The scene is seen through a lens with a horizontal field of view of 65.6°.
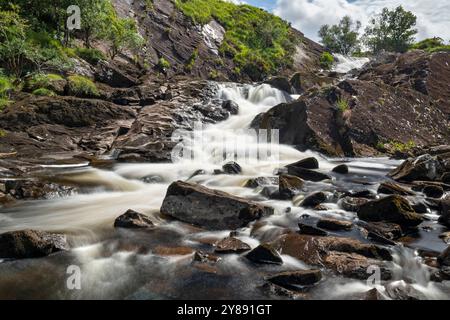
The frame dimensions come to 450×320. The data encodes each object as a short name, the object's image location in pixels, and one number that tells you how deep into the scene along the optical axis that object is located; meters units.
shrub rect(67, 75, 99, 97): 23.48
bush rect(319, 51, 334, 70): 66.44
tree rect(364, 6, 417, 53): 74.94
